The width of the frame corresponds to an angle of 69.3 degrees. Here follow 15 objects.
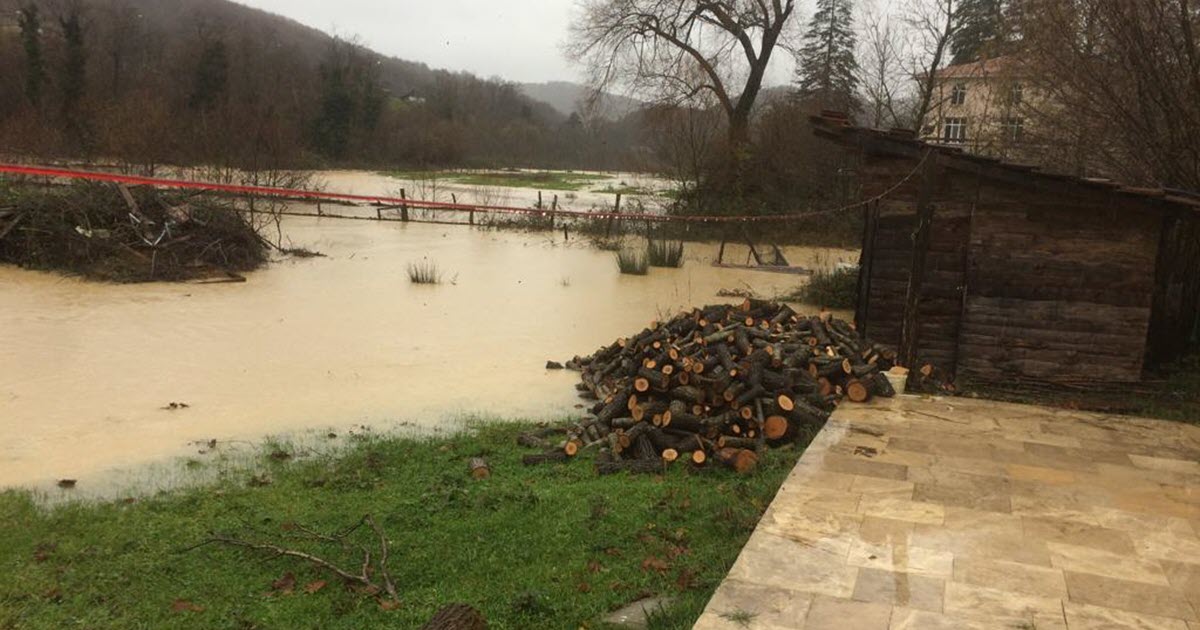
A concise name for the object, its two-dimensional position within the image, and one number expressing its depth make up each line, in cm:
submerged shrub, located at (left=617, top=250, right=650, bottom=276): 2056
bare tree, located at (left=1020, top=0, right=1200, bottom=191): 905
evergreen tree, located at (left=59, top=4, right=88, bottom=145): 4691
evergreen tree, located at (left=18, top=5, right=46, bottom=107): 4766
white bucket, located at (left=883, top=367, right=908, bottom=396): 804
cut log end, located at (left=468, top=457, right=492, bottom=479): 656
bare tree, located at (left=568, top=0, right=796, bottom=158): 3209
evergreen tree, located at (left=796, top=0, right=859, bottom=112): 3522
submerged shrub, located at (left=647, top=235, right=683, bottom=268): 2186
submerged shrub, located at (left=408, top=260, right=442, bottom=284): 1828
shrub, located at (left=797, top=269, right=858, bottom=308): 1627
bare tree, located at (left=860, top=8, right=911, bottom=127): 3180
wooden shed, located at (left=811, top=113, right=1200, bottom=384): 850
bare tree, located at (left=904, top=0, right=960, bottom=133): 2897
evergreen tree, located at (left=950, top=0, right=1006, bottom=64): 2713
